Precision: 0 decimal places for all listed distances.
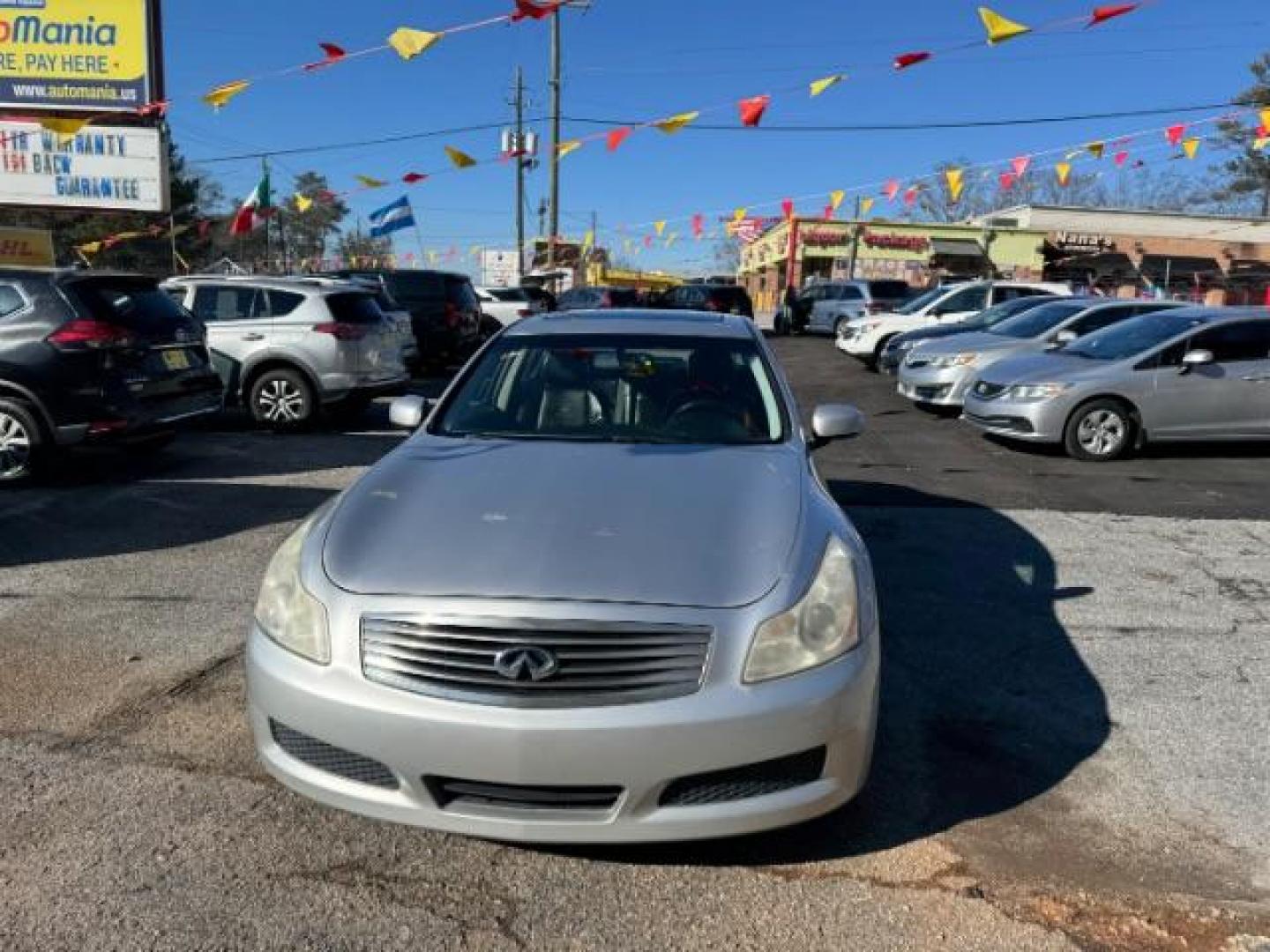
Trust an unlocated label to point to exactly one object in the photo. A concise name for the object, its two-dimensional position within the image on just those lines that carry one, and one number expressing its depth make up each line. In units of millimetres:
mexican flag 21109
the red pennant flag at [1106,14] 9430
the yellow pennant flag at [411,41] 10297
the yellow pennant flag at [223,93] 11836
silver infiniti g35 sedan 2582
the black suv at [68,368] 7379
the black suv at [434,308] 16219
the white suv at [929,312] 18750
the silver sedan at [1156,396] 9789
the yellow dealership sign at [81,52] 19438
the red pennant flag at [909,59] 10820
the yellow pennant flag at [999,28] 9852
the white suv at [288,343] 10461
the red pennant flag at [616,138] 14819
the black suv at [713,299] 27406
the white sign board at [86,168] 19844
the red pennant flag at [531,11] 9688
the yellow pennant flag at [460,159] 16578
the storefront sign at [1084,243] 45906
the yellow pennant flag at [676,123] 13573
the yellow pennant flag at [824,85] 12109
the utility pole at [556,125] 36625
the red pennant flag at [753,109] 13039
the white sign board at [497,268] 65562
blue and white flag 29656
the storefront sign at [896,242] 45781
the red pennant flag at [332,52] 11047
